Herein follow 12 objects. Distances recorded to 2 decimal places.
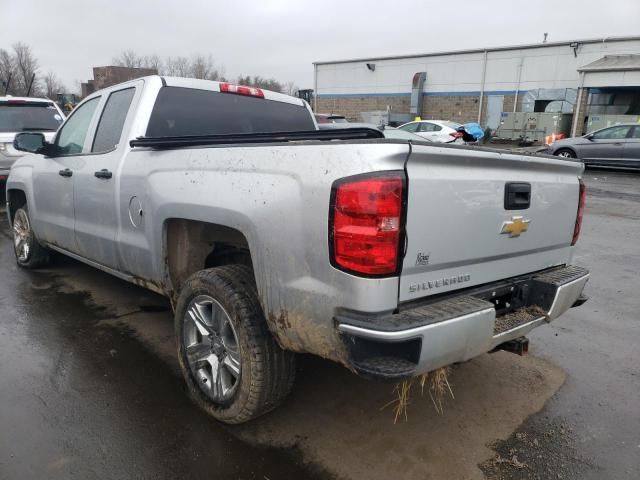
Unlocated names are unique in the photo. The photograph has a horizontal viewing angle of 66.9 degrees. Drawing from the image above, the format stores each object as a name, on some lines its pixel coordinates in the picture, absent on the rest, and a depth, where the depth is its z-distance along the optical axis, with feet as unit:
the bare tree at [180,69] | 207.64
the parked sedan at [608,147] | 48.98
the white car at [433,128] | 63.30
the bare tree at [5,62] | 199.31
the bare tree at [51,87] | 220.43
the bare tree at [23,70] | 182.48
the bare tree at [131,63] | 216.47
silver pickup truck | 6.46
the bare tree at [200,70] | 200.74
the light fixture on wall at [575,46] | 84.84
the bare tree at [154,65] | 213.17
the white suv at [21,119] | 28.17
